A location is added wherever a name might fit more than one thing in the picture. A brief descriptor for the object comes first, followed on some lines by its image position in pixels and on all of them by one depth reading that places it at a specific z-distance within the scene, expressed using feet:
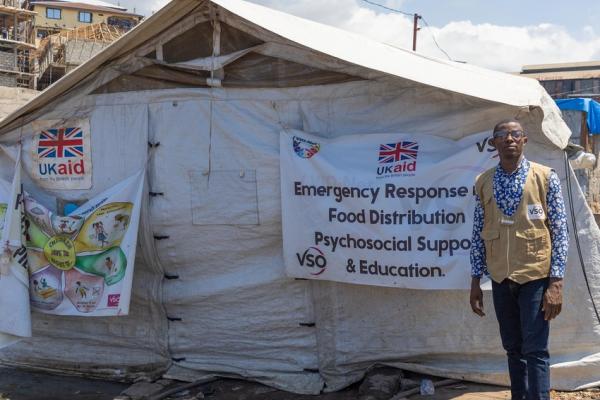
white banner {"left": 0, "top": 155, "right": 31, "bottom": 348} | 17.42
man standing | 11.66
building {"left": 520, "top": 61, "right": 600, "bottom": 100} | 89.40
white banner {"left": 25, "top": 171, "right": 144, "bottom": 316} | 16.88
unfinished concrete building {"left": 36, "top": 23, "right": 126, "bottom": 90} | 146.92
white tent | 15.12
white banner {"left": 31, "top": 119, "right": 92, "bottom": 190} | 18.10
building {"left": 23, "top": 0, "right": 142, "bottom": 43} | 241.96
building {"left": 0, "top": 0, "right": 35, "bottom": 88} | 169.81
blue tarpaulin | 38.96
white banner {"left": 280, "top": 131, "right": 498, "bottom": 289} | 14.58
